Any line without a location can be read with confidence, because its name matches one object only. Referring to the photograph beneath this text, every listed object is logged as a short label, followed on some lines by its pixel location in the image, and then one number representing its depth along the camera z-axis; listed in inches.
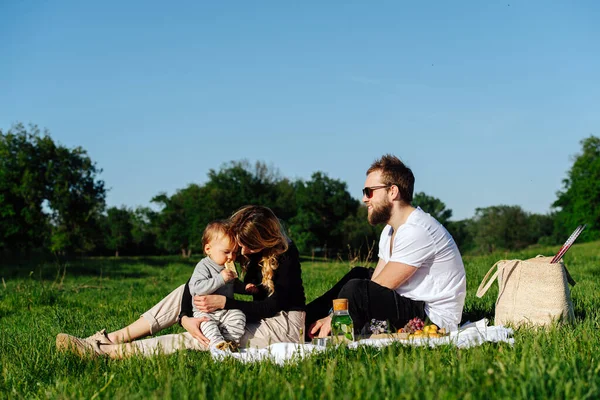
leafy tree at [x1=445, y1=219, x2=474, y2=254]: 3592.5
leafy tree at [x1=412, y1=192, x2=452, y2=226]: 3665.4
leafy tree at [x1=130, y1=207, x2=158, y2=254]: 3128.0
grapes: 206.5
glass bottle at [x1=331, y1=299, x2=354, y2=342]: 193.0
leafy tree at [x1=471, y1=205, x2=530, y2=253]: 3280.0
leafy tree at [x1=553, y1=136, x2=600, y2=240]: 2285.9
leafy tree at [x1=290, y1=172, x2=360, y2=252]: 2689.5
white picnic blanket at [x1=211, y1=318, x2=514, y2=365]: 159.3
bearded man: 209.3
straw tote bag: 209.9
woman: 198.5
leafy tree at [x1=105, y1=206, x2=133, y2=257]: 3095.5
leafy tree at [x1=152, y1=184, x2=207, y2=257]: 2566.4
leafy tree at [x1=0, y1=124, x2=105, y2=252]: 1610.5
